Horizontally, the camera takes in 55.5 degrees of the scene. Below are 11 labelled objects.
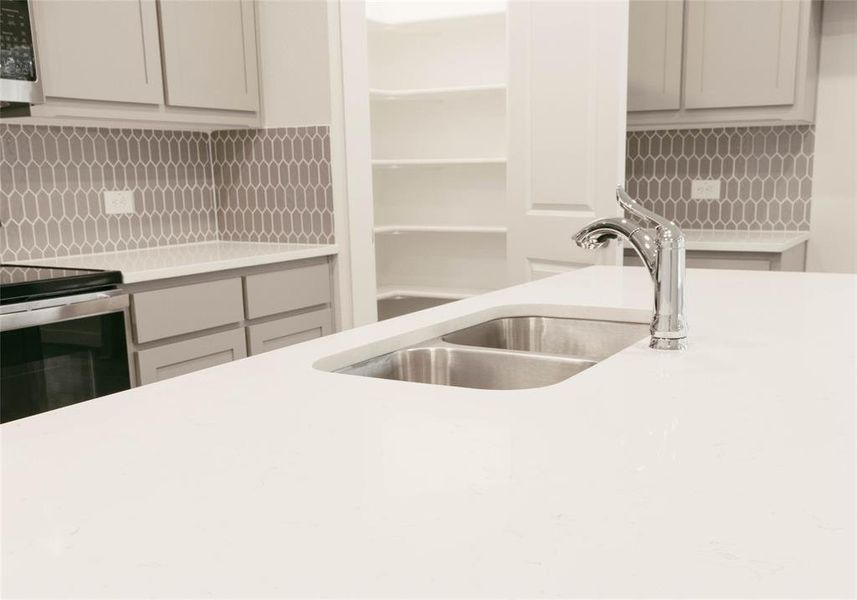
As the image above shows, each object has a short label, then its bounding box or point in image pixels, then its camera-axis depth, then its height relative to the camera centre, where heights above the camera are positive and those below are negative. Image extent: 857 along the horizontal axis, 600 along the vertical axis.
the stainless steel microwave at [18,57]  2.46 +0.36
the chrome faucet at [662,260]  1.30 -0.15
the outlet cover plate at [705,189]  4.03 -0.12
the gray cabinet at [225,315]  2.66 -0.51
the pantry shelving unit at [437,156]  4.17 +0.06
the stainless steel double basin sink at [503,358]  1.47 -0.36
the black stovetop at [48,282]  2.25 -0.31
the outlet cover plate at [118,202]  3.26 -0.11
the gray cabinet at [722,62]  3.41 +0.44
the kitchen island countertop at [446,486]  0.61 -0.30
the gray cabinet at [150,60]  2.69 +0.41
